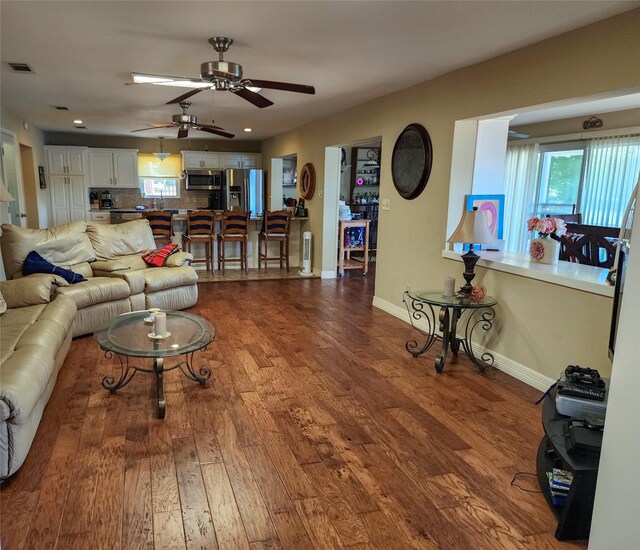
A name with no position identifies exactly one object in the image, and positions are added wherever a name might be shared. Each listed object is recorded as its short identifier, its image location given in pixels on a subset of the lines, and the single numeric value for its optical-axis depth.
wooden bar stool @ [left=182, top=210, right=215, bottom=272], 6.82
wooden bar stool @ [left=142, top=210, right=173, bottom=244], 6.62
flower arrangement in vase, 3.41
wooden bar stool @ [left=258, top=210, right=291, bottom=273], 7.36
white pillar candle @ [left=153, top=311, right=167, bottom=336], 2.91
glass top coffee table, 2.71
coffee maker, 10.00
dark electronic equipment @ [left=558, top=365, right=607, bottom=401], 2.13
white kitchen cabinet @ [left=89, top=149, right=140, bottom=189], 9.76
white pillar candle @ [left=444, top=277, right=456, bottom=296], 3.68
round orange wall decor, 7.31
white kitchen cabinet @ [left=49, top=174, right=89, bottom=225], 9.52
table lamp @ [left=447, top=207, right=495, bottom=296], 3.44
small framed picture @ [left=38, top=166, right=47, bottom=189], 8.54
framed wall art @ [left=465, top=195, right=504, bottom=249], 4.11
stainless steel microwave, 10.38
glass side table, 3.52
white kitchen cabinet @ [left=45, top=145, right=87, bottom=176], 9.40
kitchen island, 7.03
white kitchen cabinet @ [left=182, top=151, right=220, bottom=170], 10.30
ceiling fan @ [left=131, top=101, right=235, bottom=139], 5.53
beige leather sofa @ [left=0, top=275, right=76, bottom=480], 2.06
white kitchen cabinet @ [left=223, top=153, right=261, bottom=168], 10.54
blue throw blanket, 4.02
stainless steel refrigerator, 9.95
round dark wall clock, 4.46
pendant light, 8.97
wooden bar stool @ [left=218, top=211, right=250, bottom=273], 7.12
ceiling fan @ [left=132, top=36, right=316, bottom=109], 3.15
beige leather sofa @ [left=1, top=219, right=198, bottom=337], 4.06
